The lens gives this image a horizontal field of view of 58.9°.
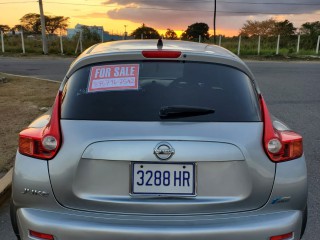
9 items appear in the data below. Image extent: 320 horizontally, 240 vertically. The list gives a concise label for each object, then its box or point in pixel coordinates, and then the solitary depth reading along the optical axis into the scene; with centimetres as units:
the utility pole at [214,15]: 3167
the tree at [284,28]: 3806
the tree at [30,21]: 4653
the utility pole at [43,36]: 2145
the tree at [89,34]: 2682
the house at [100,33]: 2746
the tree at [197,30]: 4462
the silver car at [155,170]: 161
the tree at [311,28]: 3210
